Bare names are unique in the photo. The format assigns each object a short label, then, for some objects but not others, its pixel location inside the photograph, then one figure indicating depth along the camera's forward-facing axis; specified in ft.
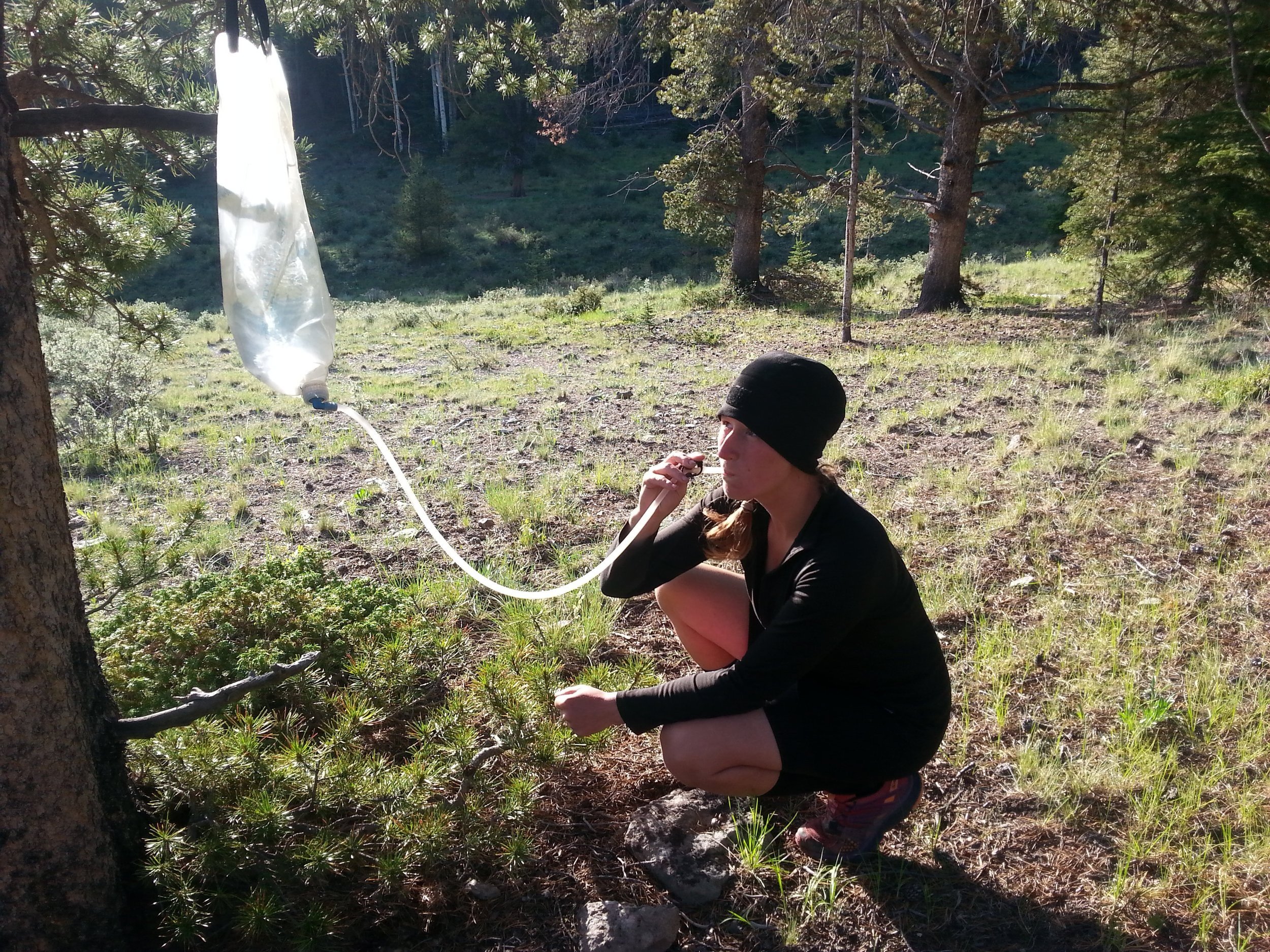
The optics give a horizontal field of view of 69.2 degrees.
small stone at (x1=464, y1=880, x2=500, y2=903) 7.68
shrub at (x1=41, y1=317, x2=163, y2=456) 25.16
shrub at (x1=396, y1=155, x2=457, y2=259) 88.58
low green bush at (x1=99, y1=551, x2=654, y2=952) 7.01
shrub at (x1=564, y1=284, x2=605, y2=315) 50.65
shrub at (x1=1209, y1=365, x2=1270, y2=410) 20.92
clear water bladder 7.02
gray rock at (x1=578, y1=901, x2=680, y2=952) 7.06
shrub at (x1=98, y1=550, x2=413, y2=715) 9.09
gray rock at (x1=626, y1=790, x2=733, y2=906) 7.80
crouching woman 7.23
